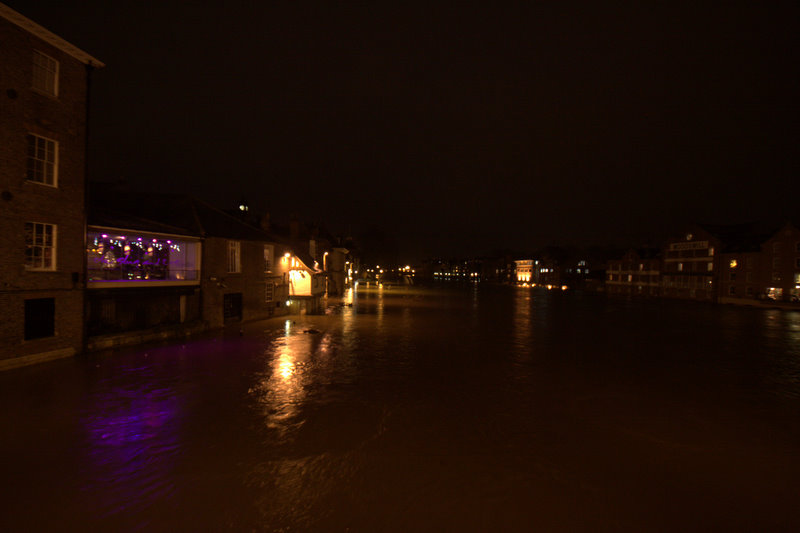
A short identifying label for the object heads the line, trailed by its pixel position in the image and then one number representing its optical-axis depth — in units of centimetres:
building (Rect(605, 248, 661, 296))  7281
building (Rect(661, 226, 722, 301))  6022
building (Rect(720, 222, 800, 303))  4872
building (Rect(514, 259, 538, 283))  14327
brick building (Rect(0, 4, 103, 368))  1324
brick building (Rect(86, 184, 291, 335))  1830
